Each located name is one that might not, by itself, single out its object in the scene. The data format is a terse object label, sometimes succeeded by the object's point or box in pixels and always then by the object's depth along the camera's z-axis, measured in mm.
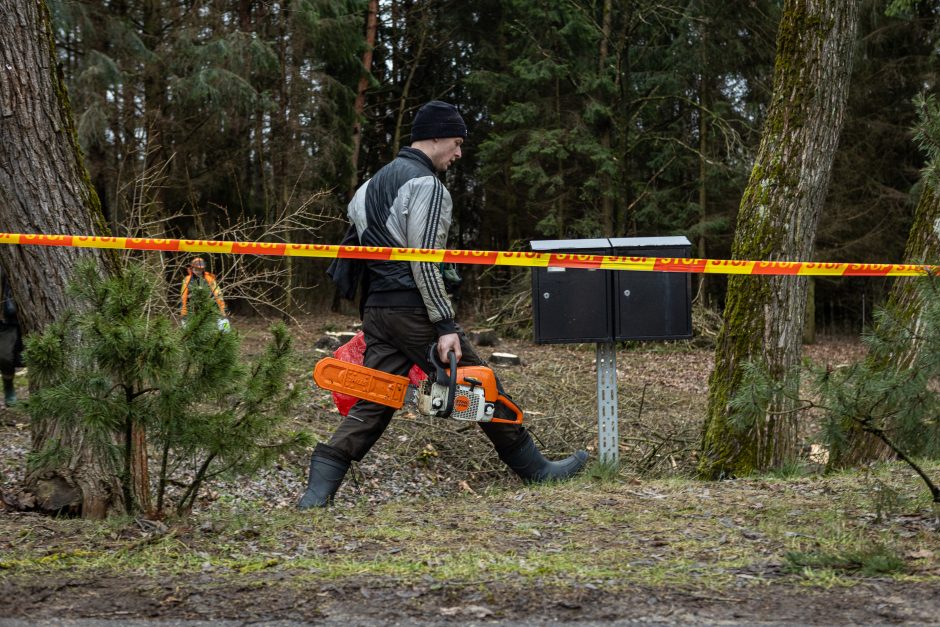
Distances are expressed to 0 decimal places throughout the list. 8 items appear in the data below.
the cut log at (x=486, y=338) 30406
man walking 10117
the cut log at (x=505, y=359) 25391
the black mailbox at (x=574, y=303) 13000
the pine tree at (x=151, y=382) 7402
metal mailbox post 12898
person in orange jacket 16353
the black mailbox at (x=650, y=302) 12930
